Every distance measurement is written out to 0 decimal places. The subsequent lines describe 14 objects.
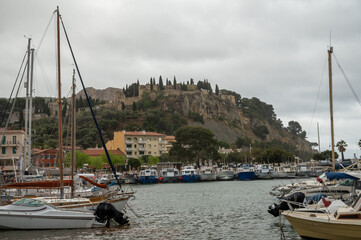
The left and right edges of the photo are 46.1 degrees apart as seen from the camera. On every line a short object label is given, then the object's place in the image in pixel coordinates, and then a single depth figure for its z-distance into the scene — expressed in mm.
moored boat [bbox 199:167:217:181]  111375
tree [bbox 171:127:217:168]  130375
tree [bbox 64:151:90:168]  112562
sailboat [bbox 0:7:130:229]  27938
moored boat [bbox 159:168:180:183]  108750
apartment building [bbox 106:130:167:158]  160988
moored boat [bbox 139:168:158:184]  107806
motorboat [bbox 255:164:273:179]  112562
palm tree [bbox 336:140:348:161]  133125
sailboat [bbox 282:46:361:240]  20547
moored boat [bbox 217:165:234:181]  113025
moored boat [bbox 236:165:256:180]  110725
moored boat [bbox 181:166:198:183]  109056
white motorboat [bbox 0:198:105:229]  27922
